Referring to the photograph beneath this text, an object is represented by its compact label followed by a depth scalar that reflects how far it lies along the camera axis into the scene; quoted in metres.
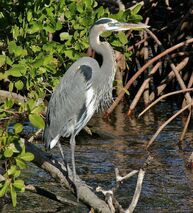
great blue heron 13.51
